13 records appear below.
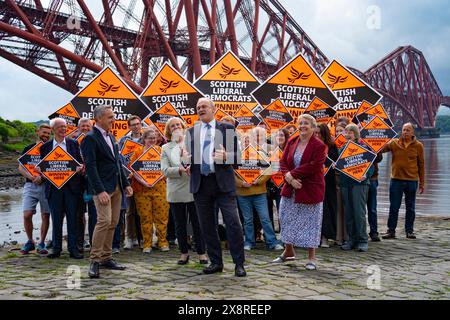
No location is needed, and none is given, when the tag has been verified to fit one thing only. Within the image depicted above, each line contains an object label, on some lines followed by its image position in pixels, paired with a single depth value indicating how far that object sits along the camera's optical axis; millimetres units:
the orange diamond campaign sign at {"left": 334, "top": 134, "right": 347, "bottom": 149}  7570
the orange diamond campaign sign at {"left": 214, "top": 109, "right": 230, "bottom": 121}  8087
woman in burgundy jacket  5508
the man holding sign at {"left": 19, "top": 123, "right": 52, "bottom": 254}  6840
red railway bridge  20812
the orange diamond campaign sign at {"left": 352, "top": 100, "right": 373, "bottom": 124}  8508
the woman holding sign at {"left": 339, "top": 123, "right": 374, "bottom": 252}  6867
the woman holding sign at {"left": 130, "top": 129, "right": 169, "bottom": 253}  6969
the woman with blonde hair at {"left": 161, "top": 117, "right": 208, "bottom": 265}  5852
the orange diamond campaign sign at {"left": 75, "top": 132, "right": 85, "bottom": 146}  7317
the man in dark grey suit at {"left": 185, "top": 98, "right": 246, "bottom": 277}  5145
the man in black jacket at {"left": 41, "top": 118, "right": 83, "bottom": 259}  6477
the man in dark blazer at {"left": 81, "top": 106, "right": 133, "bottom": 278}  5254
